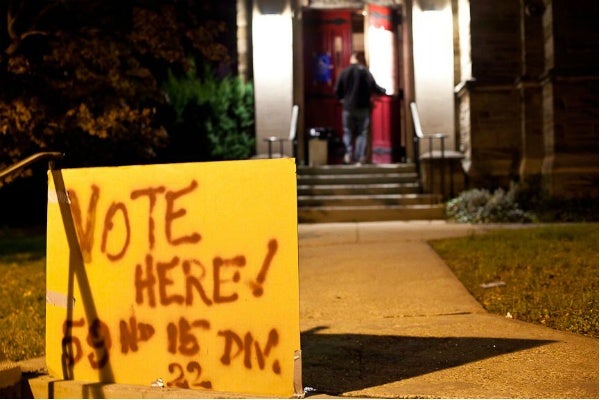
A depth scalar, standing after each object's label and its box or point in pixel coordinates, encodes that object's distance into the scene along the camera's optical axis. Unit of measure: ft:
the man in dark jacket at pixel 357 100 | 43.39
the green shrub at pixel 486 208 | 37.19
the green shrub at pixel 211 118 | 44.73
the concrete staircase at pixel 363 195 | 39.22
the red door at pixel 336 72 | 49.21
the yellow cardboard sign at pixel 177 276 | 11.43
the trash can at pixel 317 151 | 45.57
